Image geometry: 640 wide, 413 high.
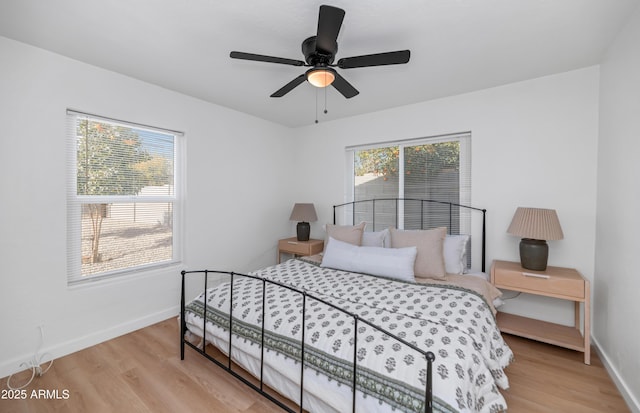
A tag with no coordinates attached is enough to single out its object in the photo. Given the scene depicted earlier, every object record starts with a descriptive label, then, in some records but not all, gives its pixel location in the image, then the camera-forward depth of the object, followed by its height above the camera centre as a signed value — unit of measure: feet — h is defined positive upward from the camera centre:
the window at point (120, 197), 8.04 +0.10
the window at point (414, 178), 10.41 +1.07
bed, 4.24 -2.41
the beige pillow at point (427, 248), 8.27 -1.38
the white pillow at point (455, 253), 8.71 -1.57
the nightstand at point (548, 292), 7.13 -2.34
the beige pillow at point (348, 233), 10.18 -1.14
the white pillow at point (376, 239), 9.96 -1.31
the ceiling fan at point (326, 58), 5.11 +3.07
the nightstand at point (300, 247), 12.35 -2.01
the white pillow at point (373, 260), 8.13 -1.75
